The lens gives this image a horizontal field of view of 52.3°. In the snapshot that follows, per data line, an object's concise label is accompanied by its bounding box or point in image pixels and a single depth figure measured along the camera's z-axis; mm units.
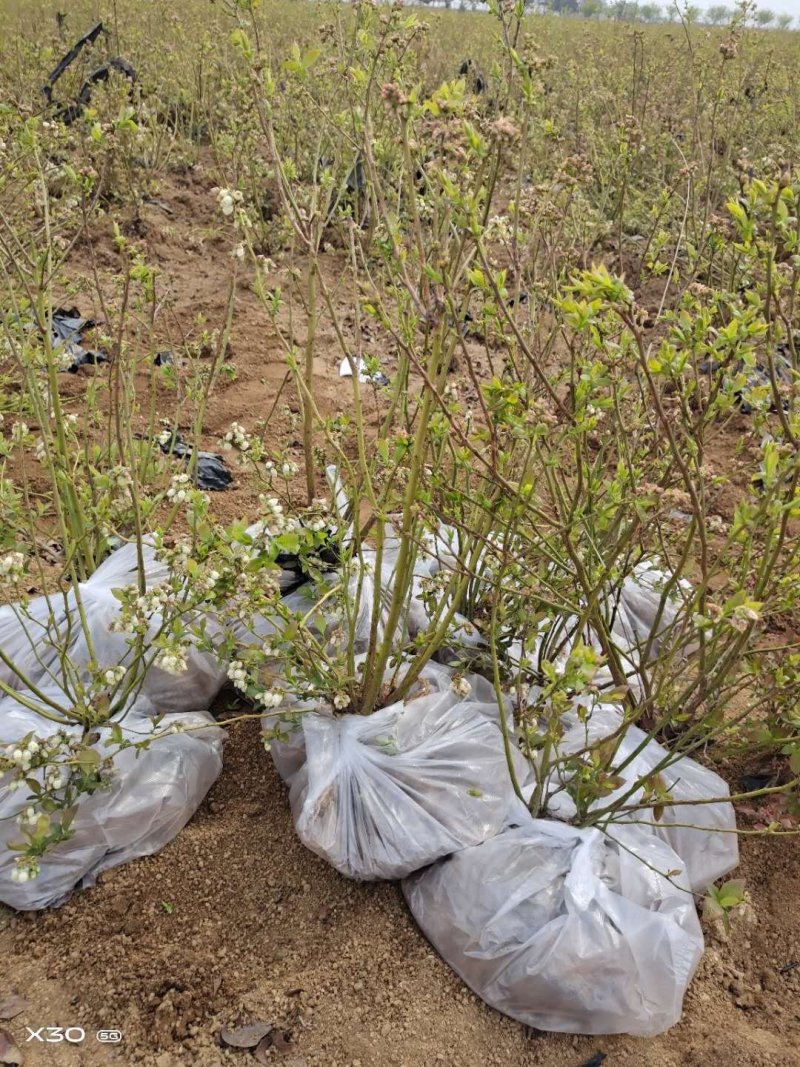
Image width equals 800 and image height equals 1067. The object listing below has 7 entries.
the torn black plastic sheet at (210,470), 3150
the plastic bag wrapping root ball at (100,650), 2090
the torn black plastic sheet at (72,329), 3799
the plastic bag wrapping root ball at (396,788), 1759
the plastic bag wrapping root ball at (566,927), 1584
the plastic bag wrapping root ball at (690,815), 1896
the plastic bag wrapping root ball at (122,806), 1755
